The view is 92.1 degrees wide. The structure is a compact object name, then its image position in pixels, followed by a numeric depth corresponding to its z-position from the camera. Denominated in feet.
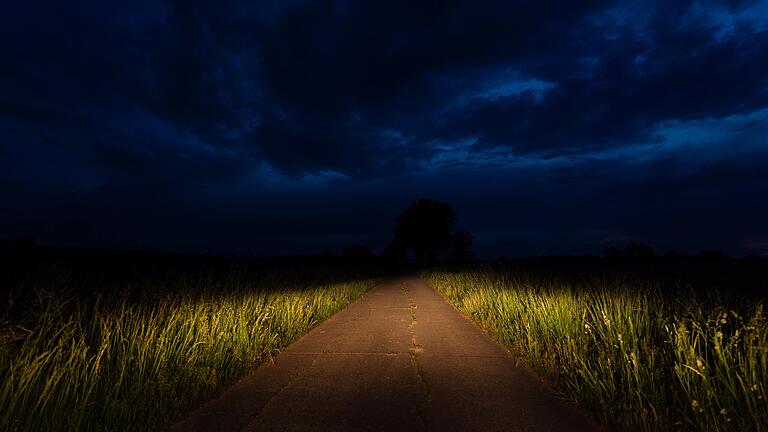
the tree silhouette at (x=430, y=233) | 194.90
